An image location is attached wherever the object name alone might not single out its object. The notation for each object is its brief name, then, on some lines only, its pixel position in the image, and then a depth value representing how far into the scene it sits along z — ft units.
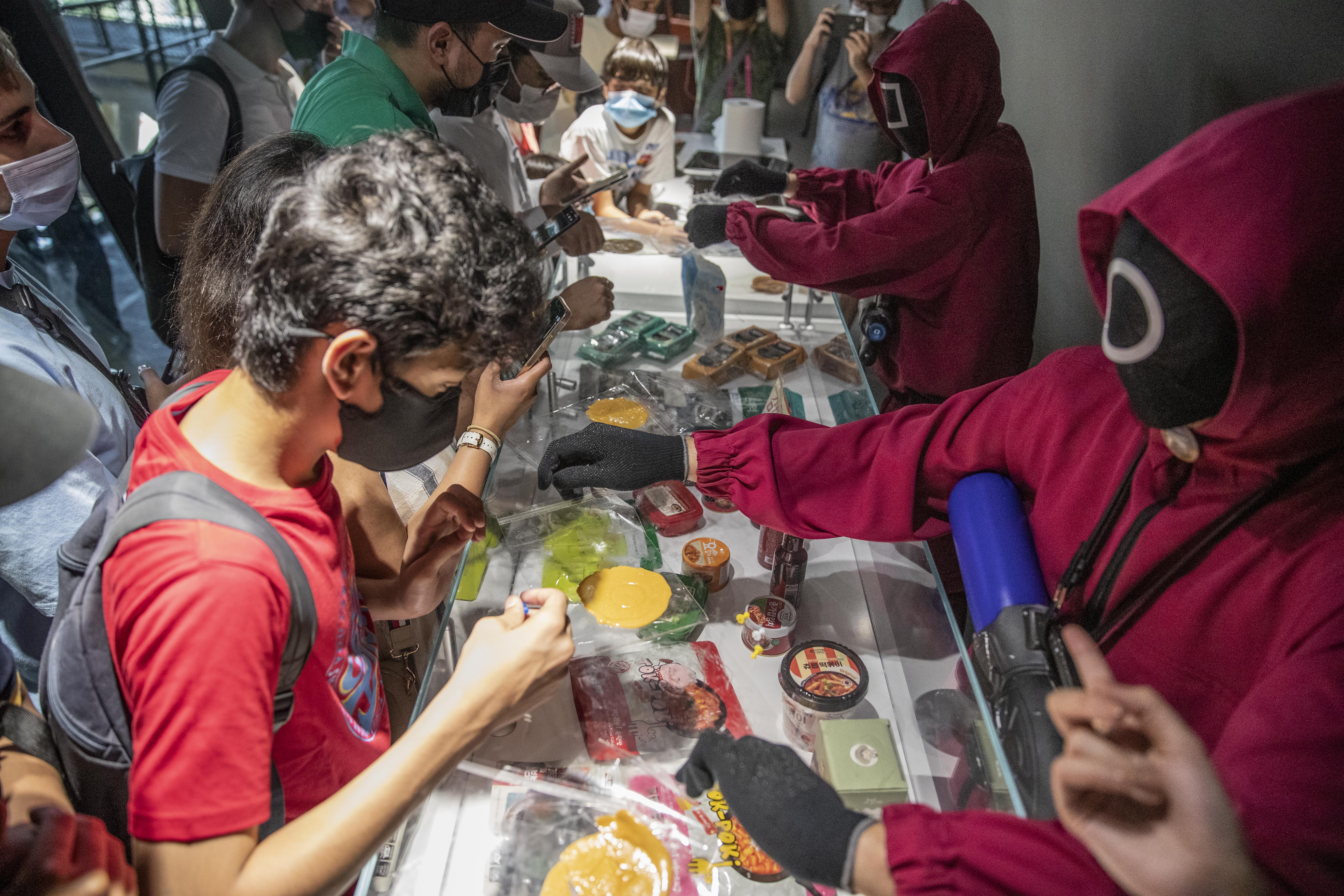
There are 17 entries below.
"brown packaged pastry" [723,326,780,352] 9.34
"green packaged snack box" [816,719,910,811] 4.42
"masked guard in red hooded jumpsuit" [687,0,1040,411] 7.61
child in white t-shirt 14.10
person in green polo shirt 7.45
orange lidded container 6.07
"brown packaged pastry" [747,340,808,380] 9.05
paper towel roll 17.25
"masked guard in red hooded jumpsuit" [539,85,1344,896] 2.80
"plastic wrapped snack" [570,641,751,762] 4.95
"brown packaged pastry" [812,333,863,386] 8.82
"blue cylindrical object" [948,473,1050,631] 4.25
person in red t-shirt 2.88
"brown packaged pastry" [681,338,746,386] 8.83
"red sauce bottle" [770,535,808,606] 5.95
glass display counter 4.34
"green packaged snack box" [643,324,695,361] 9.32
